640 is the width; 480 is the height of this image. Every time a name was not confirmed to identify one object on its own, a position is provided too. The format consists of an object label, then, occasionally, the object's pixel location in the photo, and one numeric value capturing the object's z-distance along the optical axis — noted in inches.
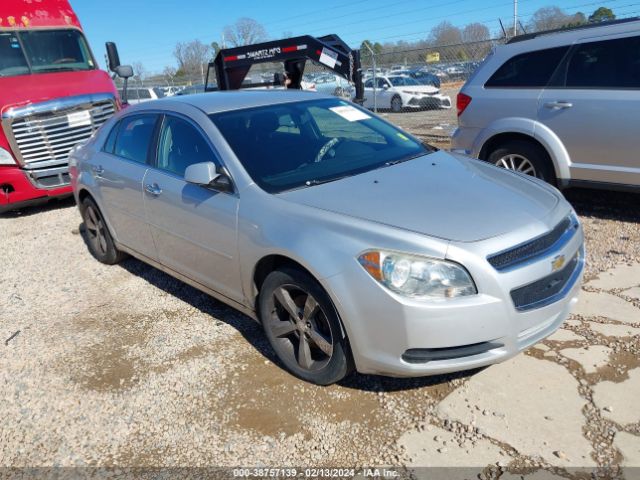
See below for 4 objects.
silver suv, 196.9
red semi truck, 286.2
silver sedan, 100.3
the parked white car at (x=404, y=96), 734.5
